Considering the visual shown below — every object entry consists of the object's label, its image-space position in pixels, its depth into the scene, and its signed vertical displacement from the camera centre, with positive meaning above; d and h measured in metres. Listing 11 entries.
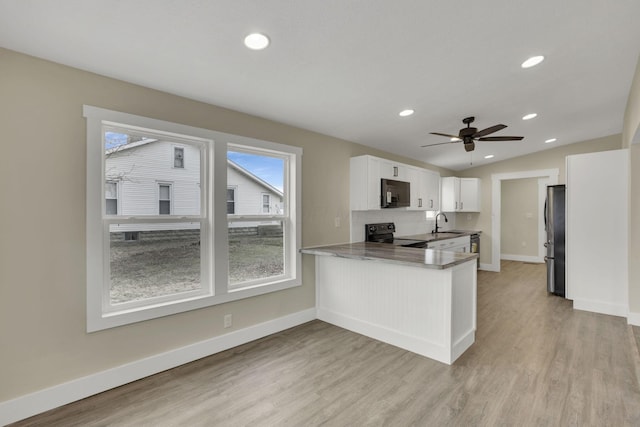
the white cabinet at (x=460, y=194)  6.52 +0.42
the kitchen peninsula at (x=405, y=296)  2.59 -0.82
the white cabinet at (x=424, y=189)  4.94 +0.42
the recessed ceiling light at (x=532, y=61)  2.41 +1.26
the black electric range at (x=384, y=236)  4.46 -0.36
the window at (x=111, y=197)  2.29 +0.13
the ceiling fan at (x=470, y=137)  3.42 +0.90
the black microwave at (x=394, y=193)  4.21 +0.29
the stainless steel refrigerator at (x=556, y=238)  4.46 -0.40
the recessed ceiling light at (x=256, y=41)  1.85 +1.11
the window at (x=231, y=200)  2.96 +0.14
